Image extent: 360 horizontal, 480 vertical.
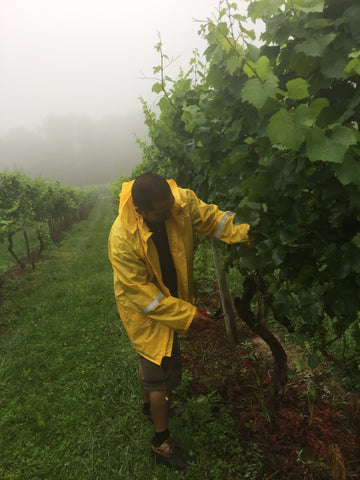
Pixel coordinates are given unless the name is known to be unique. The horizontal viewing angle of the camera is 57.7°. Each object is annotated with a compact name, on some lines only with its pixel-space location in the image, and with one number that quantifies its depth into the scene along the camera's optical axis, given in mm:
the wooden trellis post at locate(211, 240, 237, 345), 3954
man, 2381
